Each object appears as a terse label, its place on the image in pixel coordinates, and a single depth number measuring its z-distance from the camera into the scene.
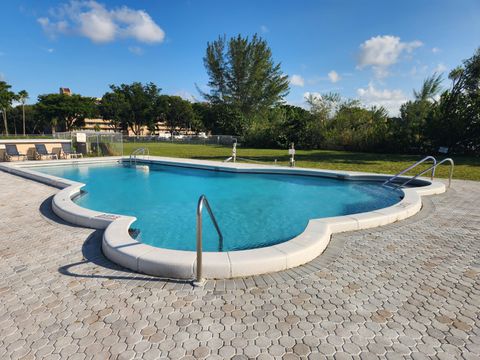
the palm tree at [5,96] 47.31
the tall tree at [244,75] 41.59
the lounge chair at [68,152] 18.52
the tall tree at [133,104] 59.88
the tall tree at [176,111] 64.19
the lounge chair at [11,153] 16.71
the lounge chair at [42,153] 17.58
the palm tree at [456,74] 25.29
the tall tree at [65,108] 56.78
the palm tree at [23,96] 55.98
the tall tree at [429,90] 30.73
